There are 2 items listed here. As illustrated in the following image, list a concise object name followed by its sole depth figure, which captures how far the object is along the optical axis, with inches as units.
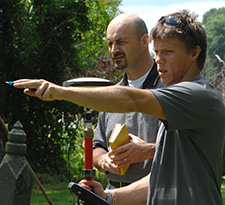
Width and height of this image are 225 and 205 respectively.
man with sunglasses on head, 163.0
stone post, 193.7
